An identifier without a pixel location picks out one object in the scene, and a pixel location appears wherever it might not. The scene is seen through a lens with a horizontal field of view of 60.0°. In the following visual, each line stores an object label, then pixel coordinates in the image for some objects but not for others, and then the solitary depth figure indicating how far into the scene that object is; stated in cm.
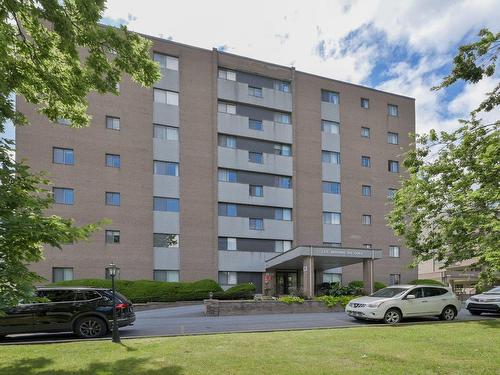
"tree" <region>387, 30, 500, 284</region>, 1244
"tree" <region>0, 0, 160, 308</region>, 696
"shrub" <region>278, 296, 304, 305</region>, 2267
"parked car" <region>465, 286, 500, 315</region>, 1905
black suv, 1291
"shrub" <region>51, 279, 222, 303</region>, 2736
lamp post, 1143
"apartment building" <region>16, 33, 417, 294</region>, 3128
